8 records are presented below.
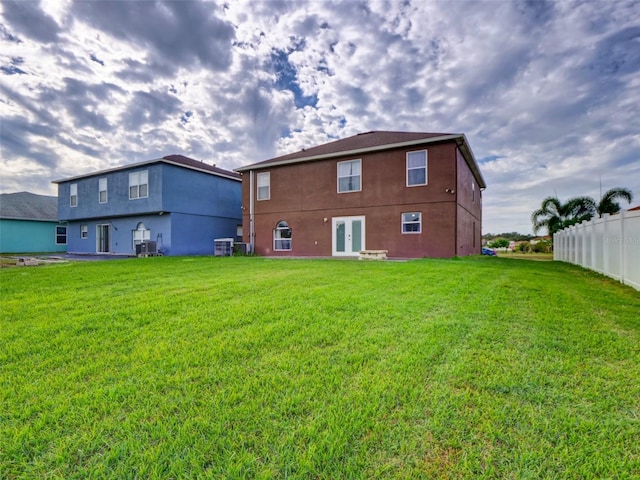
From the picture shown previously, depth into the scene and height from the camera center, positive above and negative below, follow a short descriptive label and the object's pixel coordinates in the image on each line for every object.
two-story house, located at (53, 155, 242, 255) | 16.72 +2.24
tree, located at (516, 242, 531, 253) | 26.86 -0.35
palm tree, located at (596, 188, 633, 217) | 17.27 +2.62
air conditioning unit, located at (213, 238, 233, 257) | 15.50 -0.26
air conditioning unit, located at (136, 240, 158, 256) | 15.88 -0.27
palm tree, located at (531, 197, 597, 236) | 19.30 +2.06
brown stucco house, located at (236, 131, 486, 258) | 12.12 +2.08
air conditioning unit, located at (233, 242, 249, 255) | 15.91 -0.27
